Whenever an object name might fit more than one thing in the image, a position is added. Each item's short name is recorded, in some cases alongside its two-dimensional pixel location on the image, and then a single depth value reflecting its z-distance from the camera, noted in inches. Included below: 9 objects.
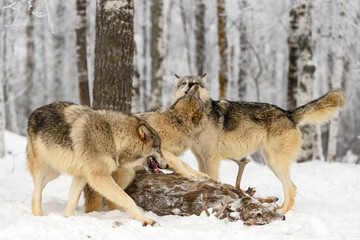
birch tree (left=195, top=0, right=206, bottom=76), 668.7
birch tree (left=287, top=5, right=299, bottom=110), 439.2
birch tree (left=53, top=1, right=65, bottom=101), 1057.5
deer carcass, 173.2
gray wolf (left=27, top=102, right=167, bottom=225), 168.4
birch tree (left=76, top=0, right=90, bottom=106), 420.8
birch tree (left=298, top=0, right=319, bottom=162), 416.8
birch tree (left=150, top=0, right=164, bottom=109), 522.0
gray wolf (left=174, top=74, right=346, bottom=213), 237.8
